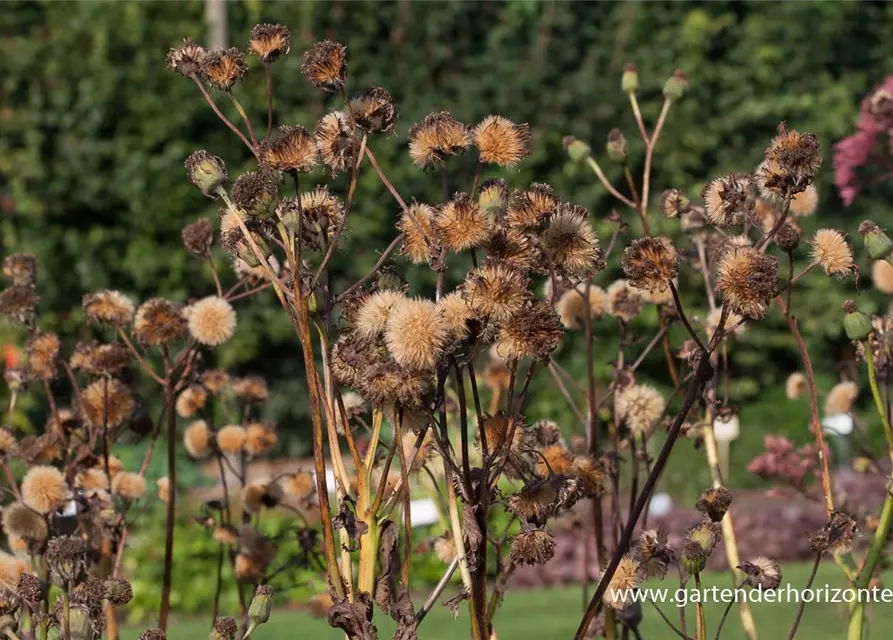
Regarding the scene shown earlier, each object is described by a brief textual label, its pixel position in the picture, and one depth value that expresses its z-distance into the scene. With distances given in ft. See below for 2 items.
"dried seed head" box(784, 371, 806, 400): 12.06
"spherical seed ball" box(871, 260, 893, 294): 10.86
